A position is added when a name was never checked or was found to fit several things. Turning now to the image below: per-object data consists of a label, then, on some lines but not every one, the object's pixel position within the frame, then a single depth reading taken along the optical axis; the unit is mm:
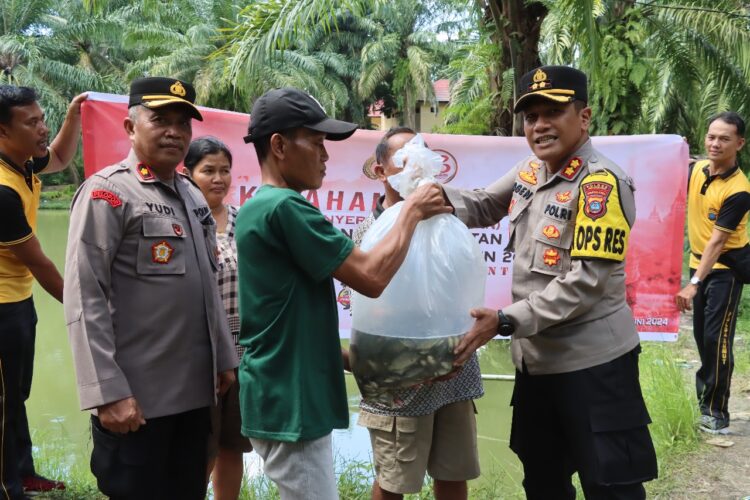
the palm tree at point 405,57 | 29859
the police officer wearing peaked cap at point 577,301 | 2029
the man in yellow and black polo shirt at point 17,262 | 2660
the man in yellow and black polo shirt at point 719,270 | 3930
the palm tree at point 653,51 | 6410
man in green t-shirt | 1739
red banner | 3980
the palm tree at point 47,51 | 21438
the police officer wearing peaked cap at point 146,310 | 1898
